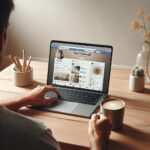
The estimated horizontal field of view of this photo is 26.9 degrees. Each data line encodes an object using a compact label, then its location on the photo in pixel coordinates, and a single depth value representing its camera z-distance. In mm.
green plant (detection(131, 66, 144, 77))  1603
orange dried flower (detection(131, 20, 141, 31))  1663
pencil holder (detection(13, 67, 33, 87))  1692
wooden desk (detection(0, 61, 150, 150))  1210
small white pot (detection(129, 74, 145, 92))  1607
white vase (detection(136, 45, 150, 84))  1701
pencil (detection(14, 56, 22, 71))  1725
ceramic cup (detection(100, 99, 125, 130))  1284
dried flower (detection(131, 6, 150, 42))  2643
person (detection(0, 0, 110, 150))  828
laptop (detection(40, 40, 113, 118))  1577
